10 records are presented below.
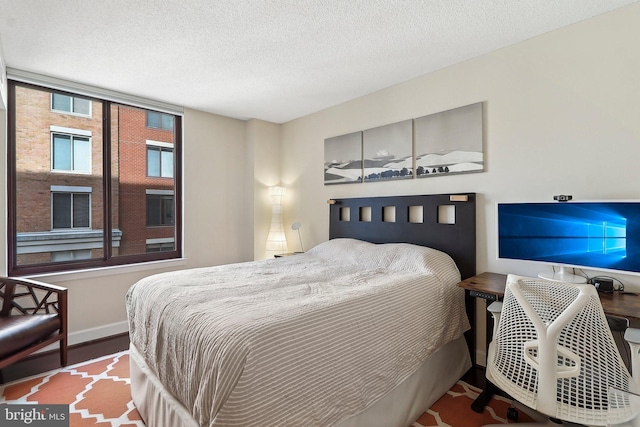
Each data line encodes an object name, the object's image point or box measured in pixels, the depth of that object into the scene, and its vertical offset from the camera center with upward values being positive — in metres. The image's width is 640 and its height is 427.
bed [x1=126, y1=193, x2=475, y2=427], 1.27 -0.61
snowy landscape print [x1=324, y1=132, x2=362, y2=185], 3.52 +0.62
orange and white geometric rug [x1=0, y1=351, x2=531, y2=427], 1.94 -1.26
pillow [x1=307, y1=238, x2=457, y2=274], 2.48 -0.37
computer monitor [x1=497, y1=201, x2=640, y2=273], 1.78 -0.13
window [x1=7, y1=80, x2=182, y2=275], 2.92 +0.32
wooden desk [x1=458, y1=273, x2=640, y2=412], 1.59 -0.49
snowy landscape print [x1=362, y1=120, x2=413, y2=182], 3.07 +0.62
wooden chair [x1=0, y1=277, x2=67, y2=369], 2.12 -0.79
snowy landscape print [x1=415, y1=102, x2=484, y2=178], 2.61 +0.61
